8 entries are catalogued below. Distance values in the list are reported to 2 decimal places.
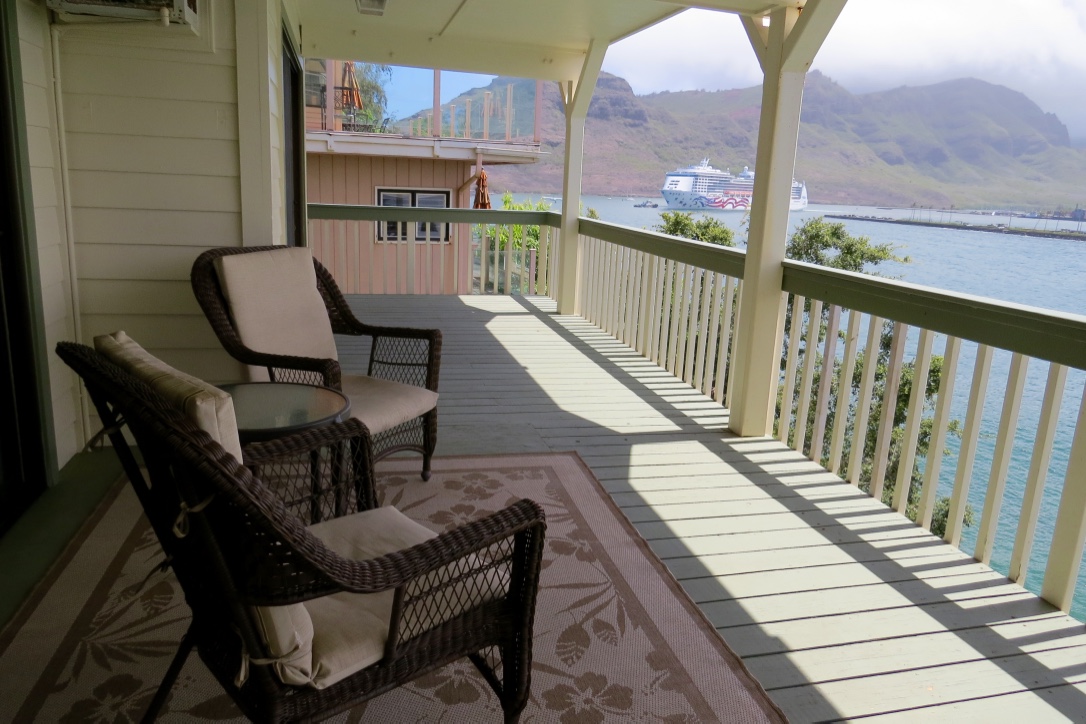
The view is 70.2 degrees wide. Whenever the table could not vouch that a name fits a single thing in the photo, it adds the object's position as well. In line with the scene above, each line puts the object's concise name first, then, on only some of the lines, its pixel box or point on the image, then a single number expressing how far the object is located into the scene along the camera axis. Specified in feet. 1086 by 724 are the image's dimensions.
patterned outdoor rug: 5.91
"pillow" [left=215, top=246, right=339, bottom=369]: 9.89
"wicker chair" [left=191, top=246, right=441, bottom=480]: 9.21
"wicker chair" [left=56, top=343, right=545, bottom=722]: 3.97
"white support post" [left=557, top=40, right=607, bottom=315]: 22.08
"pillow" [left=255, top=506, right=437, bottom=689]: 4.22
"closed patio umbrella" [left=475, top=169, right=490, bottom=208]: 36.41
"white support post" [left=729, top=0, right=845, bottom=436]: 11.49
